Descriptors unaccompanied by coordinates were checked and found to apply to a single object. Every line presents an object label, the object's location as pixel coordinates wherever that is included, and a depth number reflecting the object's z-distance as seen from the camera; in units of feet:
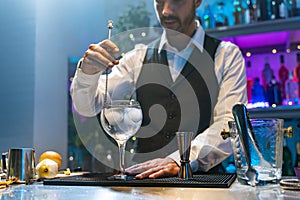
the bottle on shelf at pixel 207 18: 7.34
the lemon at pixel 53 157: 3.88
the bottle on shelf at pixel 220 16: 7.29
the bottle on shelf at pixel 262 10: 6.95
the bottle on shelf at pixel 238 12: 7.20
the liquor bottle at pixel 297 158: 6.93
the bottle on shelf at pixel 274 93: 6.94
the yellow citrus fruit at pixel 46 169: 3.37
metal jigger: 2.80
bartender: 4.54
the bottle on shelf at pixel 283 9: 6.75
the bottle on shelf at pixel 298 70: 7.07
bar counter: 2.14
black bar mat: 2.55
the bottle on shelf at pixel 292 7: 6.81
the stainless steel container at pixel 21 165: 3.06
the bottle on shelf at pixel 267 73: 7.23
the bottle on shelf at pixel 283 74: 7.12
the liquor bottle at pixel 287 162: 6.81
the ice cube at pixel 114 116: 2.85
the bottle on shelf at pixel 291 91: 6.77
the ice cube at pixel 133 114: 2.86
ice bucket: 2.56
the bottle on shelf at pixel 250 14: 7.04
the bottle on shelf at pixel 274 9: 6.84
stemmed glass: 2.86
